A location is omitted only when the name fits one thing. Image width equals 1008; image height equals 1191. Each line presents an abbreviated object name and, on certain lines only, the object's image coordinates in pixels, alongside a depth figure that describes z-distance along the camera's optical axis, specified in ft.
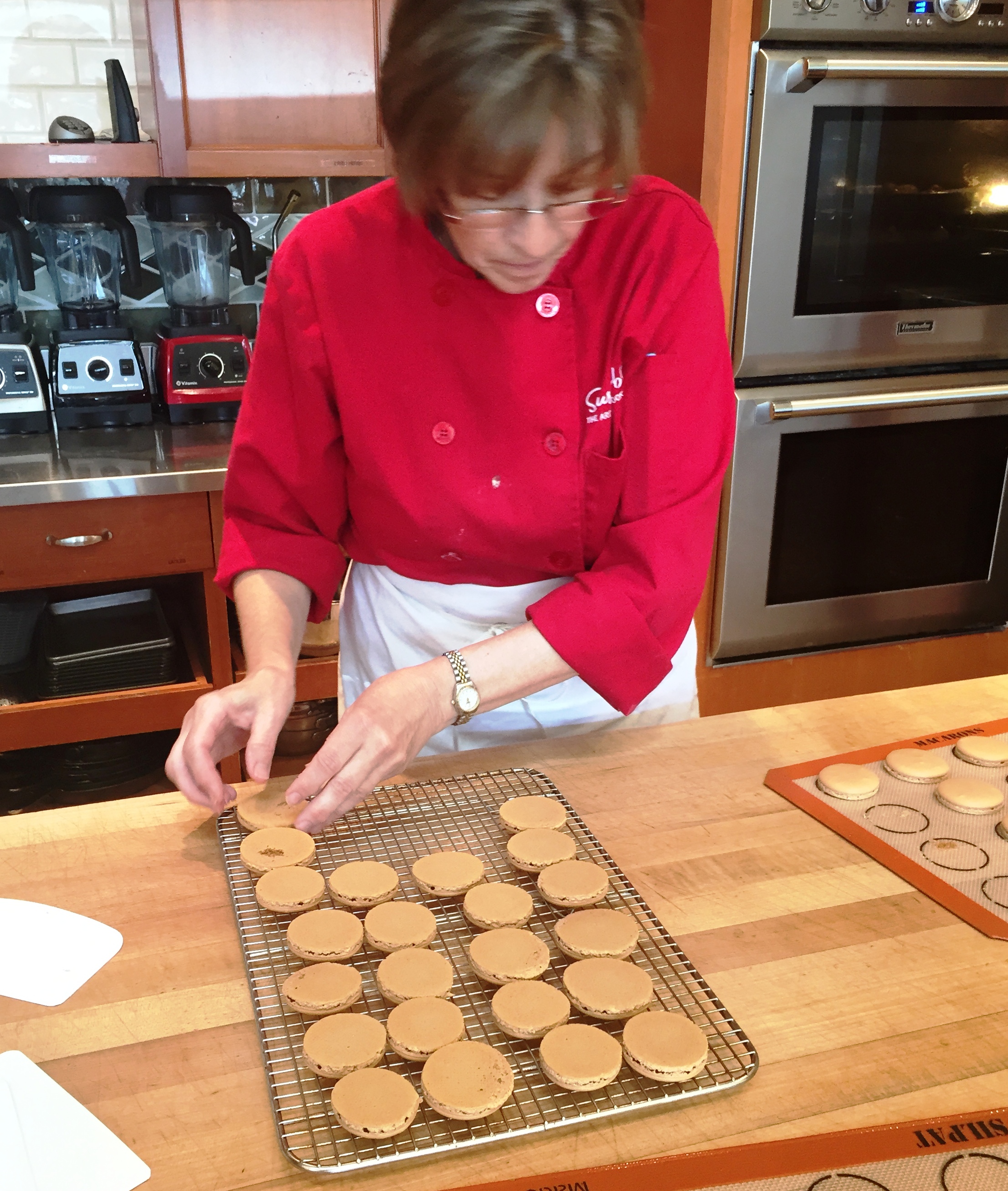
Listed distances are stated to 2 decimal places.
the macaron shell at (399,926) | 2.86
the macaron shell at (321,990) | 2.58
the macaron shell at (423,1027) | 2.50
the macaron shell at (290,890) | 2.94
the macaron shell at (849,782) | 3.52
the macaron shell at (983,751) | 3.73
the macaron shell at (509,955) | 2.72
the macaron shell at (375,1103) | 2.25
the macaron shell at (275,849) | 3.12
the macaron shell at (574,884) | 2.97
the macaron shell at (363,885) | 3.02
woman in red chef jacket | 3.15
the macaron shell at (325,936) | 2.78
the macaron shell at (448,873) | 3.05
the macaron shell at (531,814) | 3.29
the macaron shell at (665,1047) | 2.39
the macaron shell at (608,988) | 2.62
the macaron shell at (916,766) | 3.63
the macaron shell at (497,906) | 2.92
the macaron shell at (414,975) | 2.67
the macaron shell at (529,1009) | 2.54
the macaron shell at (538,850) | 3.12
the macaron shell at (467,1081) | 2.28
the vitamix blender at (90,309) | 6.98
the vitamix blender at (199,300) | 7.16
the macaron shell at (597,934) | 2.79
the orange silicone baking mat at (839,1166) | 2.14
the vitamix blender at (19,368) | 6.85
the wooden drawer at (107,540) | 6.15
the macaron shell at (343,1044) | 2.40
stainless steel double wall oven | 6.29
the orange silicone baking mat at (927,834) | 3.06
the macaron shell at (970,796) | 3.47
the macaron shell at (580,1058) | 2.37
